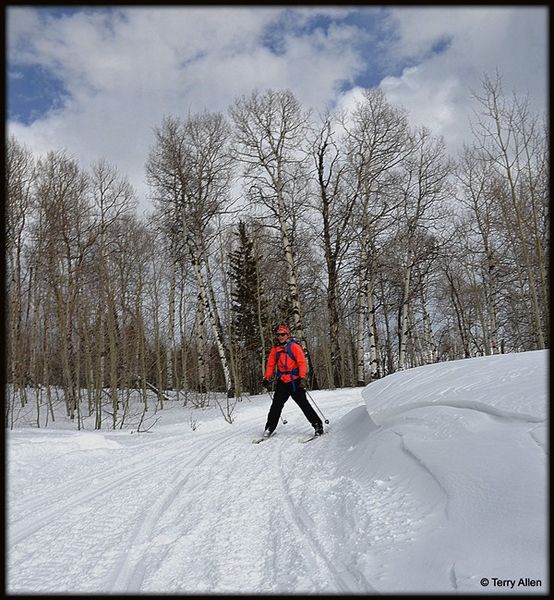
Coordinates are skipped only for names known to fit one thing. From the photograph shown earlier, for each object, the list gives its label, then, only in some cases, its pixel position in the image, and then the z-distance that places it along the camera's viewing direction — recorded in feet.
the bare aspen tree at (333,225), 60.95
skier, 24.47
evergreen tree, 91.25
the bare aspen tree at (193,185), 63.00
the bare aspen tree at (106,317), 36.76
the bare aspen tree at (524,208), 51.19
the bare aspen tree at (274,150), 59.62
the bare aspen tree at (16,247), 44.19
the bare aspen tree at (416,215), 62.54
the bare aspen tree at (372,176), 61.62
